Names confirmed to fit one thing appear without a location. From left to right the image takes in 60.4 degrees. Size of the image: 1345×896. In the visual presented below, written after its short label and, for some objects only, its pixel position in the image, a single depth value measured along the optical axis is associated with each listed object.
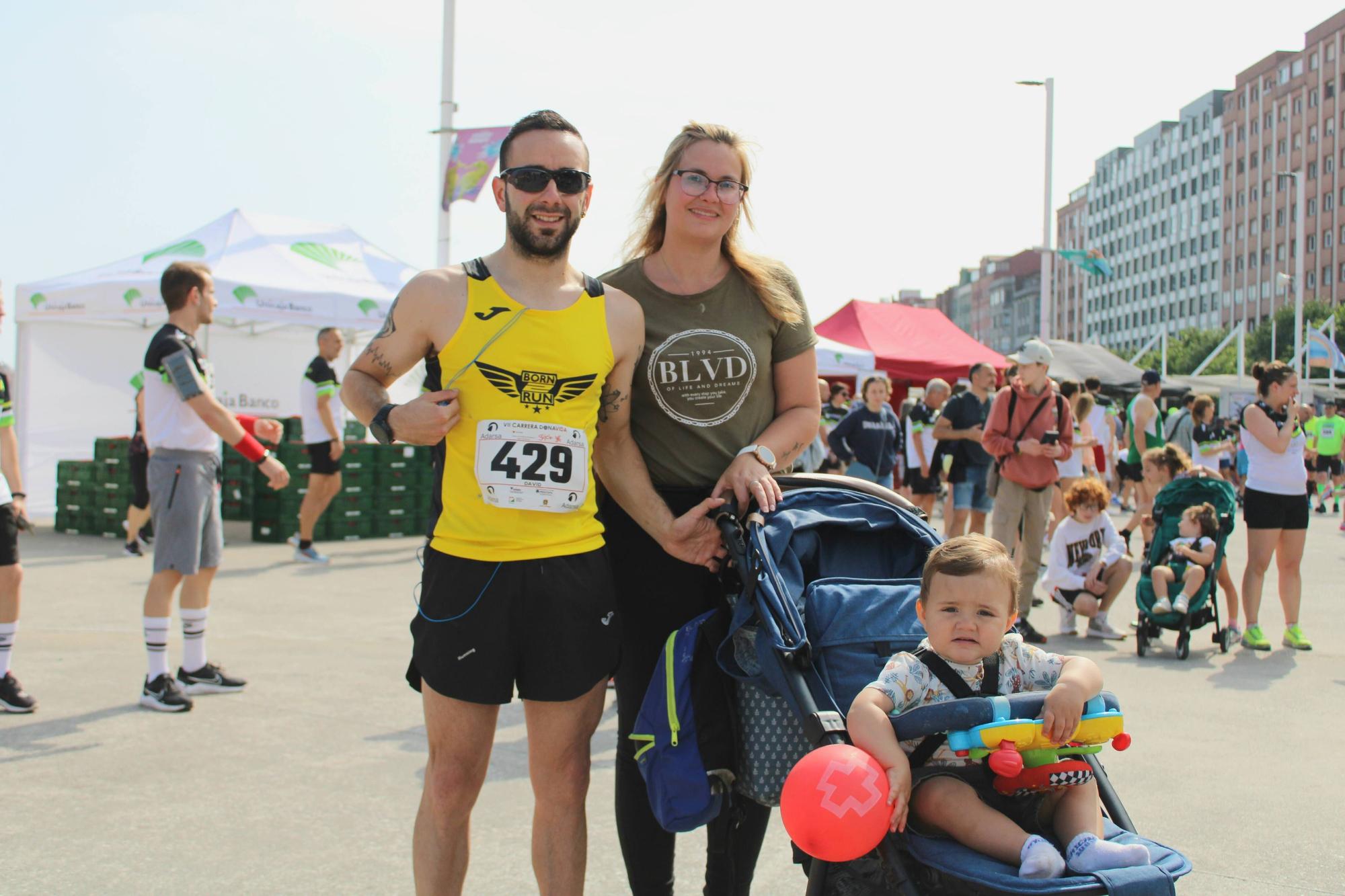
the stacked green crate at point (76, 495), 12.77
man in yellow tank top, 2.58
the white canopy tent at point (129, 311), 13.10
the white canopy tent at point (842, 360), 19.52
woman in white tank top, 7.43
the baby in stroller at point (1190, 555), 7.39
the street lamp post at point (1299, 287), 47.34
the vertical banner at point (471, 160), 13.66
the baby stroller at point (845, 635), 2.09
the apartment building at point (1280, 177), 92.12
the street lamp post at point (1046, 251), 24.53
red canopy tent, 22.23
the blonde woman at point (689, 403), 2.92
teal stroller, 7.36
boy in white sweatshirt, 7.90
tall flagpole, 15.47
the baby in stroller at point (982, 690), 2.11
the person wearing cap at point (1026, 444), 7.82
